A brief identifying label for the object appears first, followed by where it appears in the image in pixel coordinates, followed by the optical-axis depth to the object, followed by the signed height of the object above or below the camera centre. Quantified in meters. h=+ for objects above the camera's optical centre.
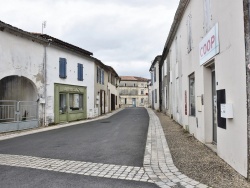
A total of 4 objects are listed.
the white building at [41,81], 12.42 +1.34
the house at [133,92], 71.06 +2.67
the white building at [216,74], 4.53 +0.73
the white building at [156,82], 30.48 +2.51
